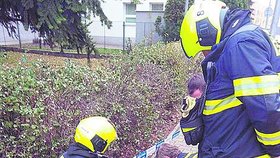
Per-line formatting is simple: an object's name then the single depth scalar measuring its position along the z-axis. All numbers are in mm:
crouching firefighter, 1681
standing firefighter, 1165
